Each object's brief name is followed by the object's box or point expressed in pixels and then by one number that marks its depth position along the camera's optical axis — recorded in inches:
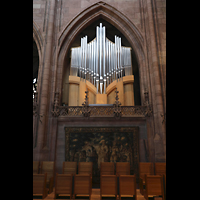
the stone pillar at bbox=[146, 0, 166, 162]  339.3
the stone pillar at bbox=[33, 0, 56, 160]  342.3
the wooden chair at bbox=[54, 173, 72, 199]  196.1
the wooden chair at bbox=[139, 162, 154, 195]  302.7
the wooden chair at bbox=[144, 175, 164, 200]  195.5
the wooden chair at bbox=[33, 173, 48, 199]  198.2
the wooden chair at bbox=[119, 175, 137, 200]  194.4
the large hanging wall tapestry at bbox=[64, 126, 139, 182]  358.9
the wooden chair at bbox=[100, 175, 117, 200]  194.5
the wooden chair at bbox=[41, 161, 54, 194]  293.1
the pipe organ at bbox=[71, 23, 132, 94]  435.5
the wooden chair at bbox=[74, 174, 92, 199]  195.2
